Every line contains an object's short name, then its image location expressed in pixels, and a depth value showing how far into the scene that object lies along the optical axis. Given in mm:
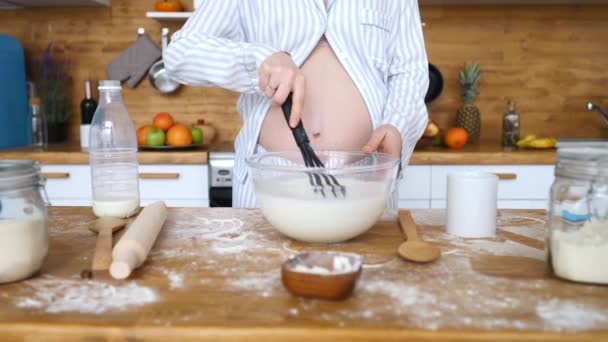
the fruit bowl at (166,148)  2189
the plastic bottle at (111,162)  990
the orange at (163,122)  2381
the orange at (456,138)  2297
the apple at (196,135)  2361
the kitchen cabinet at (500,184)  2105
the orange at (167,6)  2400
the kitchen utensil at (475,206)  847
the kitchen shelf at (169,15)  2367
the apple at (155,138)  2219
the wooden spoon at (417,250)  716
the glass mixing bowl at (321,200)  761
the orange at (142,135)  2268
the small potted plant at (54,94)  2553
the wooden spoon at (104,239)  692
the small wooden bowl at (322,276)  572
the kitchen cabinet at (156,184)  2131
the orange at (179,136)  2217
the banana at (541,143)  2236
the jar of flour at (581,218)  633
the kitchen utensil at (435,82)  2566
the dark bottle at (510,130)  2404
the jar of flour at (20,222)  640
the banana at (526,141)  2272
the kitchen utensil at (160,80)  2598
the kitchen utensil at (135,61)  2580
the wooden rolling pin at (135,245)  651
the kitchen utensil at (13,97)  2389
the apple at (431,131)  2289
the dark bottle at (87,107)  2500
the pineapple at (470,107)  2492
